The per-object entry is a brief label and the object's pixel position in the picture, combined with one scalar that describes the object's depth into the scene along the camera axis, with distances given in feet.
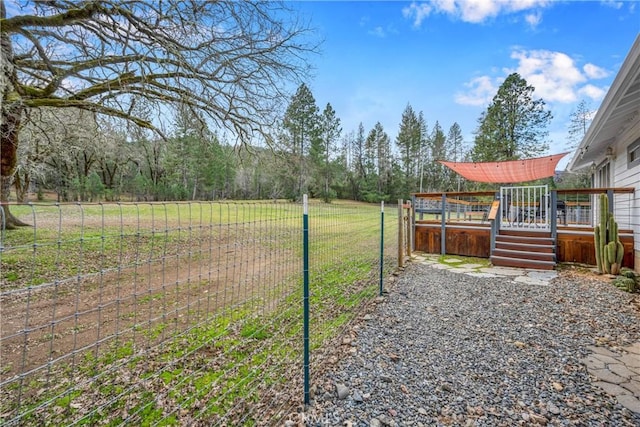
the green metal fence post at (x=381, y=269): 15.31
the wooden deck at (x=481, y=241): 20.86
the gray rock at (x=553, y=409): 7.01
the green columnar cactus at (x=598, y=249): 18.74
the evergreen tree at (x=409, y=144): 112.98
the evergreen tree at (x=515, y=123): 58.34
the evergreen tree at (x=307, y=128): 86.16
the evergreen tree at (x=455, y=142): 118.32
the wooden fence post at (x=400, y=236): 19.04
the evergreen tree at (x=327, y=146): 104.32
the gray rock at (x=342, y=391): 7.72
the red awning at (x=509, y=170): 28.25
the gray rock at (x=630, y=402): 6.97
